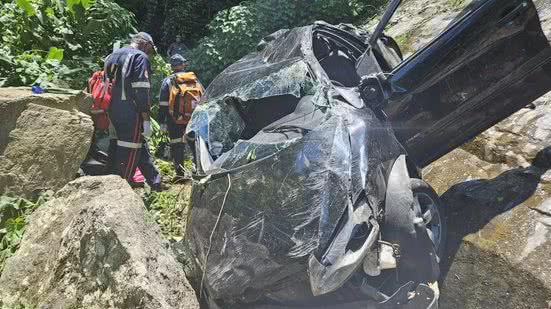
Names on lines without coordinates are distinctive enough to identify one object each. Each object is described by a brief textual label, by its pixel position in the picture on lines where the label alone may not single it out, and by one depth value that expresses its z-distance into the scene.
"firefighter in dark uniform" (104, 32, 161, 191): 4.91
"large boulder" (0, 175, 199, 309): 2.93
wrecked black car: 2.88
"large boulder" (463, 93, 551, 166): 4.21
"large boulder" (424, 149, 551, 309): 3.26
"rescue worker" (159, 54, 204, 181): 5.74
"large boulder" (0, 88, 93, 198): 4.38
